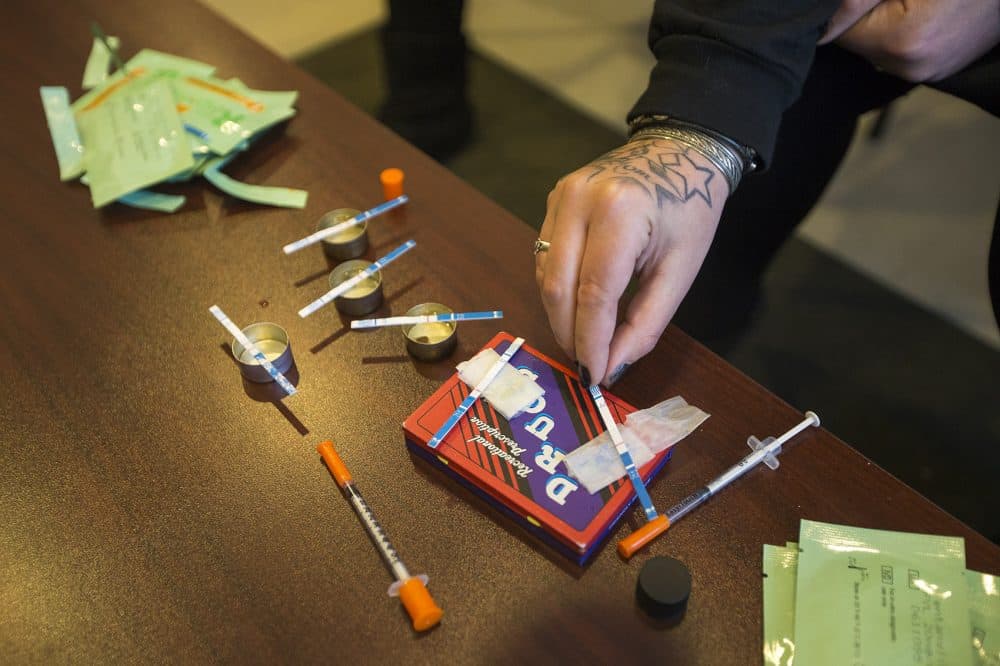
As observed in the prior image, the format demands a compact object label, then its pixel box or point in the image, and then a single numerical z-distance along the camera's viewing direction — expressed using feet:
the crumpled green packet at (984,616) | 1.79
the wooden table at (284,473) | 1.86
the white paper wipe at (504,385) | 2.19
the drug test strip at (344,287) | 2.52
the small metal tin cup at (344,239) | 2.69
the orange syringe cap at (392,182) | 2.88
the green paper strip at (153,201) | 2.92
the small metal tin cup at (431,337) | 2.37
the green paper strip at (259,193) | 2.92
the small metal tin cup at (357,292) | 2.51
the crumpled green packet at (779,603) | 1.80
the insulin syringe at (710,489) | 1.95
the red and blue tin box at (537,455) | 1.94
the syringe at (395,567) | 1.82
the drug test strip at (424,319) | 2.47
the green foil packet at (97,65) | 3.45
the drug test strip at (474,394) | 2.09
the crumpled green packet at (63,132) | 3.03
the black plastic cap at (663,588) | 1.82
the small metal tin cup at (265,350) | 2.31
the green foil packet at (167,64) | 3.47
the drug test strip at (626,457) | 2.01
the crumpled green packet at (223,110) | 3.08
